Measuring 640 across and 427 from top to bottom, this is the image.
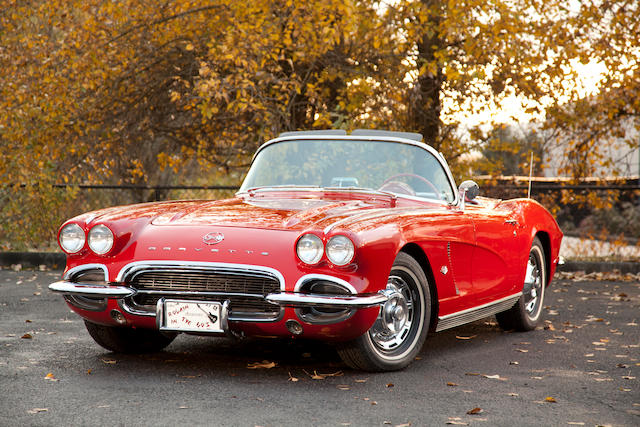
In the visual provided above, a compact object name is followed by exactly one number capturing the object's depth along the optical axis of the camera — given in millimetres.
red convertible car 8594
